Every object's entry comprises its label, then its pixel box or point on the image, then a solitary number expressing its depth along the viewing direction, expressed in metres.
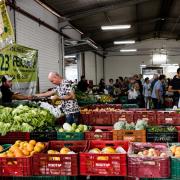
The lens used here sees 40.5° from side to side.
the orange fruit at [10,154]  2.58
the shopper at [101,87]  11.66
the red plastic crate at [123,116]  5.24
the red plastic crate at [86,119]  5.45
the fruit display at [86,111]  5.52
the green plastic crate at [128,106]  6.91
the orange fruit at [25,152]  2.65
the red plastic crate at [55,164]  2.40
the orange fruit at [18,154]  2.58
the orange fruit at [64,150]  2.59
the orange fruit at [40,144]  2.83
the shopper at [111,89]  11.95
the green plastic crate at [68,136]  3.37
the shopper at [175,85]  6.34
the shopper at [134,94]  8.73
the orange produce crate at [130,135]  3.24
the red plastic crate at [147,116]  5.04
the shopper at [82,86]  8.42
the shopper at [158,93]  8.89
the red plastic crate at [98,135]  3.37
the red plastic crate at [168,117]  4.93
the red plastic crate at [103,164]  2.36
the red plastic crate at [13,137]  3.47
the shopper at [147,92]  10.72
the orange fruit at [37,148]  2.75
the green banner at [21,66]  5.24
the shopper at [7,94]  4.89
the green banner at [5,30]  3.92
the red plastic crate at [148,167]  2.32
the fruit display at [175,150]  2.51
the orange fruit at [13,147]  2.73
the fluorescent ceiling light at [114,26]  9.18
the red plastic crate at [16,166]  2.46
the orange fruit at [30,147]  2.76
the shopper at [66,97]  4.56
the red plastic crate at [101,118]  5.45
